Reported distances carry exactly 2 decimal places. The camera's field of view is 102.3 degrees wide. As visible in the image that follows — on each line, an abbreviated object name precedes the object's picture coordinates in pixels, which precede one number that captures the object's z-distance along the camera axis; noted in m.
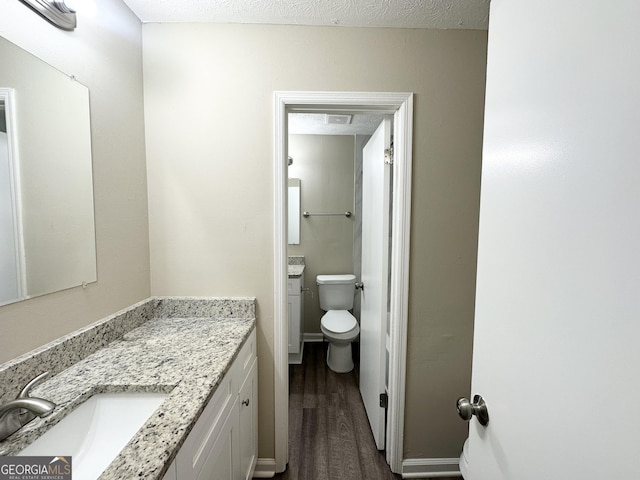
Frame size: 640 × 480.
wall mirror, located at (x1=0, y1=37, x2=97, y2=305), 0.73
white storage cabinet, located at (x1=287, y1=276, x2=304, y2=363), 2.49
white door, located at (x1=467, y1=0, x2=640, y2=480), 0.34
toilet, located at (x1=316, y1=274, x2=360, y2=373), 2.28
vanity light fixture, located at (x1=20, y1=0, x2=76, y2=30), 0.80
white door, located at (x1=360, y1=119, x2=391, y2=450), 1.49
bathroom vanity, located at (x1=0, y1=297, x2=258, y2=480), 0.60
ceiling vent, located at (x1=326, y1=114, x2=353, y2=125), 2.35
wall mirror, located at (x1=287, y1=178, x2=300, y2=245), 2.87
